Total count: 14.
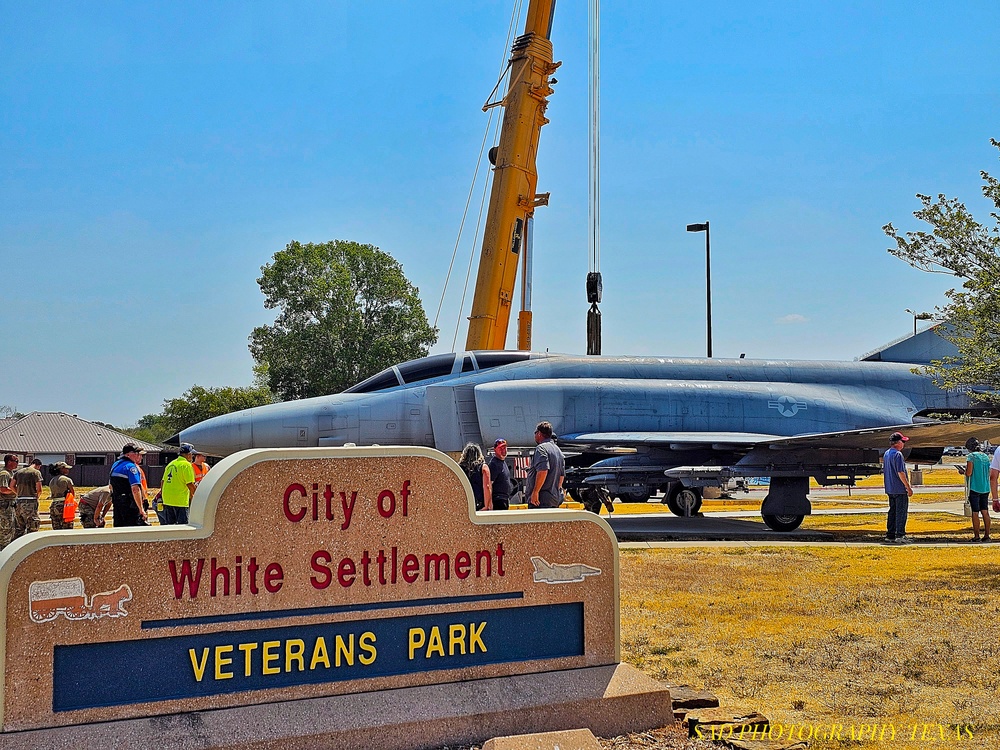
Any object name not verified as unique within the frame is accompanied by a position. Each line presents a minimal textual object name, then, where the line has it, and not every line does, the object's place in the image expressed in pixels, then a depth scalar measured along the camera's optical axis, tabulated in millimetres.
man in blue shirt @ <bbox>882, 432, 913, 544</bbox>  12945
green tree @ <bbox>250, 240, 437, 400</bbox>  57375
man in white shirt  12644
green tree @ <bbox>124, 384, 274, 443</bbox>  60719
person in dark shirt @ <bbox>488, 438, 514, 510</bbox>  10516
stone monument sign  3902
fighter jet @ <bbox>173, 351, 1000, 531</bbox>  15438
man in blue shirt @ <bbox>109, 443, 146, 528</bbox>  10109
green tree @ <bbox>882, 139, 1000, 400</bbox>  9695
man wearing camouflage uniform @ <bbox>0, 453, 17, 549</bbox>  12414
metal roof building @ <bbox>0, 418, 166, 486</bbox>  47812
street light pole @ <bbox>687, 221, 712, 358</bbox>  27109
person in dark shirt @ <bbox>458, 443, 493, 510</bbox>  10062
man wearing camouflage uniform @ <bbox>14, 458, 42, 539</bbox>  12477
